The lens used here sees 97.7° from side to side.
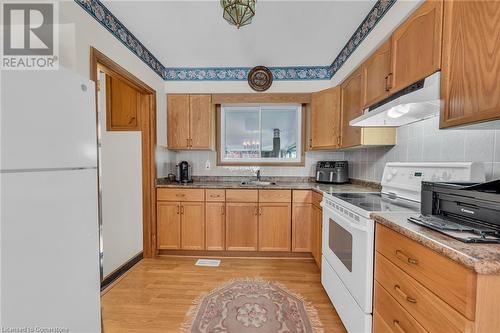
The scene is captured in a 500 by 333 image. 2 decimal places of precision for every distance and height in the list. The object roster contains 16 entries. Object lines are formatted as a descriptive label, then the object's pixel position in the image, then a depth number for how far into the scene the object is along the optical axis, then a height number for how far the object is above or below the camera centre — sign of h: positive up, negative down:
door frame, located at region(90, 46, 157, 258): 2.67 -0.12
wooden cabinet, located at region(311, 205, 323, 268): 2.33 -0.82
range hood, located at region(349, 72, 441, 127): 1.16 +0.34
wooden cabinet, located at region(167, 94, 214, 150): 2.99 +0.53
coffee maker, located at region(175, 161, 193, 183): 3.06 -0.17
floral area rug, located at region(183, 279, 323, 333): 1.59 -1.22
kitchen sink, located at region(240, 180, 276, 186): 2.83 -0.31
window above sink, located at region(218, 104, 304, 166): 3.28 +0.40
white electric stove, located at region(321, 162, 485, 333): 1.28 -0.46
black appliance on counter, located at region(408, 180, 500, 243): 0.81 -0.21
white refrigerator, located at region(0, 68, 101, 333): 0.85 -0.19
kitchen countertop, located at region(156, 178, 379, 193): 2.39 -0.32
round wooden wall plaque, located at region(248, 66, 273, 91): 2.96 +1.12
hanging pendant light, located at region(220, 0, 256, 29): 1.42 +1.01
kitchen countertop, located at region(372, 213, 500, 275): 0.64 -0.29
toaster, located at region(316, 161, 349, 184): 2.82 -0.15
